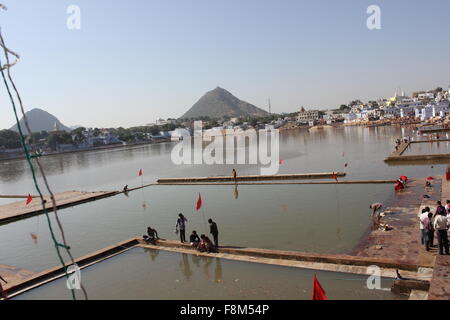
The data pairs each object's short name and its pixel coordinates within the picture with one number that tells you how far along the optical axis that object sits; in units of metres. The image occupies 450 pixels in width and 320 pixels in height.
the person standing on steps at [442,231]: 8.12
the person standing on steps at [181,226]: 12.55
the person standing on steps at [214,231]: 11.38
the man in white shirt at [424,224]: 8.86
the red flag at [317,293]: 5.44
